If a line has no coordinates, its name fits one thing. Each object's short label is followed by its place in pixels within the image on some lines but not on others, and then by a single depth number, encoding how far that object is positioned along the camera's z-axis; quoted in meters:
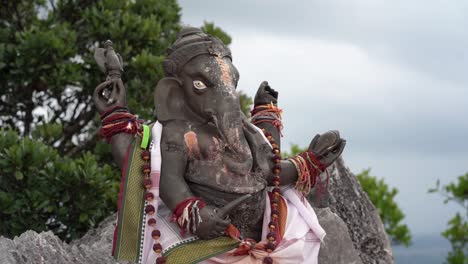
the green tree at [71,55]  5.86
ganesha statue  3.64
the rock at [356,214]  5.40
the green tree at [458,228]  8.74
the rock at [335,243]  4.57
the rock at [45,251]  3.50
